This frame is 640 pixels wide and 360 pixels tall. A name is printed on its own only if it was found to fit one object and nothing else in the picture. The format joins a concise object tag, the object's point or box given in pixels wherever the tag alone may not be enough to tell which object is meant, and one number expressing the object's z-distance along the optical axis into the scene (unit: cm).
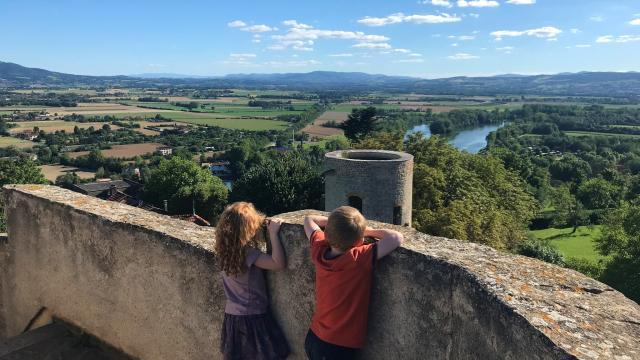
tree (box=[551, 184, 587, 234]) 4578
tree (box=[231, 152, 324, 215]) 2889
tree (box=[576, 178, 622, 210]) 5122
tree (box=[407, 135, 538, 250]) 1990
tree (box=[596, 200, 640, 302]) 2244
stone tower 1625
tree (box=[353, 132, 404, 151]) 2645
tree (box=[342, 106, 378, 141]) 4253
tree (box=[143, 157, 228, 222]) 3834
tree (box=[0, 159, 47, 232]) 3741
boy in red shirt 305
